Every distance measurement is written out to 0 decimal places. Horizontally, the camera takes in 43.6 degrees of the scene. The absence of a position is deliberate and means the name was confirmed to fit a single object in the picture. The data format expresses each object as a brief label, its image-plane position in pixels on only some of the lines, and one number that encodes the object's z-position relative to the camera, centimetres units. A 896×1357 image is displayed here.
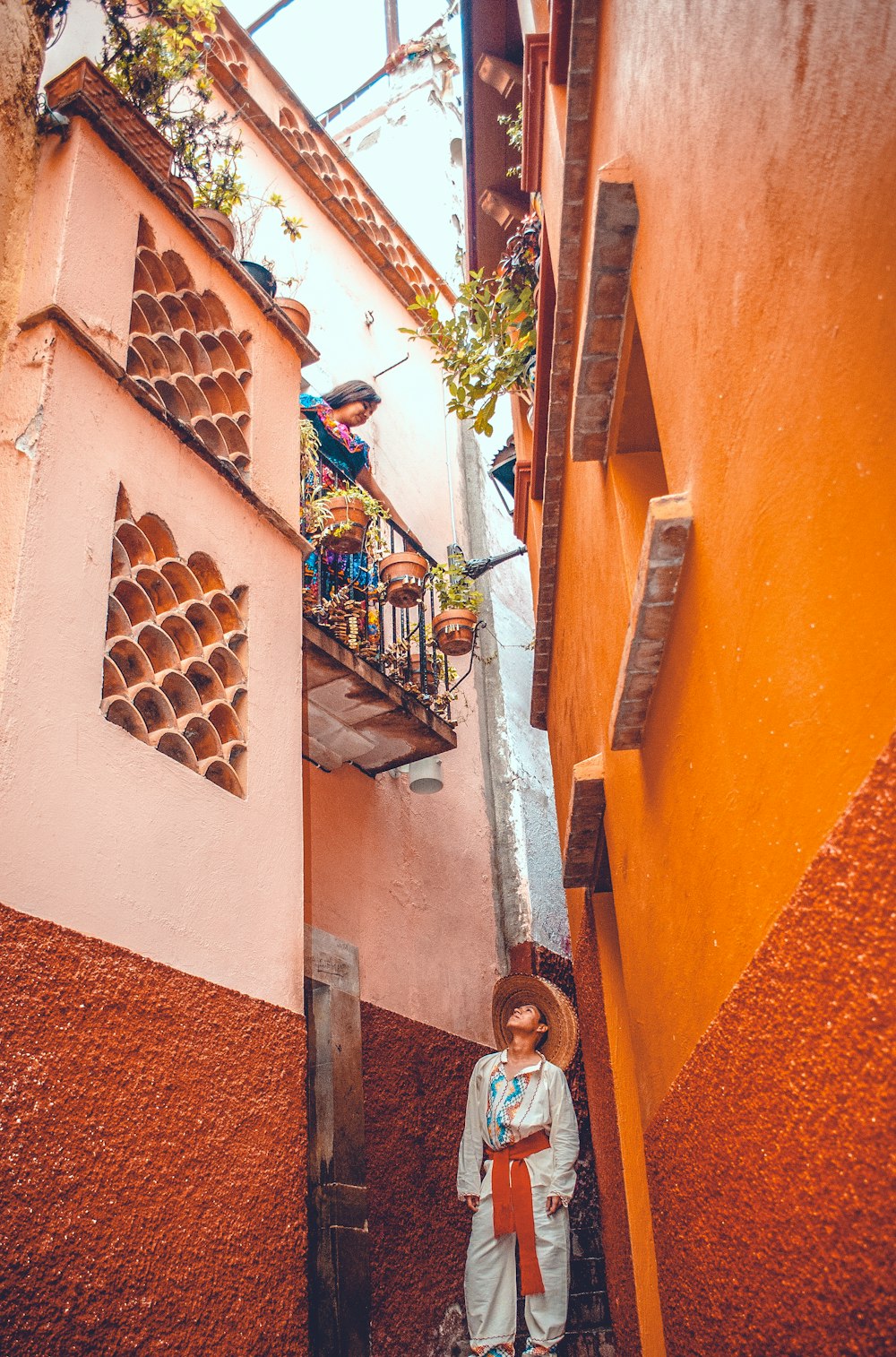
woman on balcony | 810
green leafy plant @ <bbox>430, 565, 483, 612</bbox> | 819
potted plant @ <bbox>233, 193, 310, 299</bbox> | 641
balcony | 673
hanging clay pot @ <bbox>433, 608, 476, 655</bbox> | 800
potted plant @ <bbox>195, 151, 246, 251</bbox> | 632
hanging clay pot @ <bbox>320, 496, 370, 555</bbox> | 691
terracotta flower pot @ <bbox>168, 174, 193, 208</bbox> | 538
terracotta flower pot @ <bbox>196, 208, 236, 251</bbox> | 611
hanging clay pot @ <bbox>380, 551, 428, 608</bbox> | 744
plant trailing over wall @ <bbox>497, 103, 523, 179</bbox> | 661
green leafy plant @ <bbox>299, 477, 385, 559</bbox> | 692
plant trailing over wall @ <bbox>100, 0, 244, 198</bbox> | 586
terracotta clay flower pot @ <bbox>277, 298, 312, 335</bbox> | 738
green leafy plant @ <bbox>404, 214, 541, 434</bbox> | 636
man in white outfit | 560
